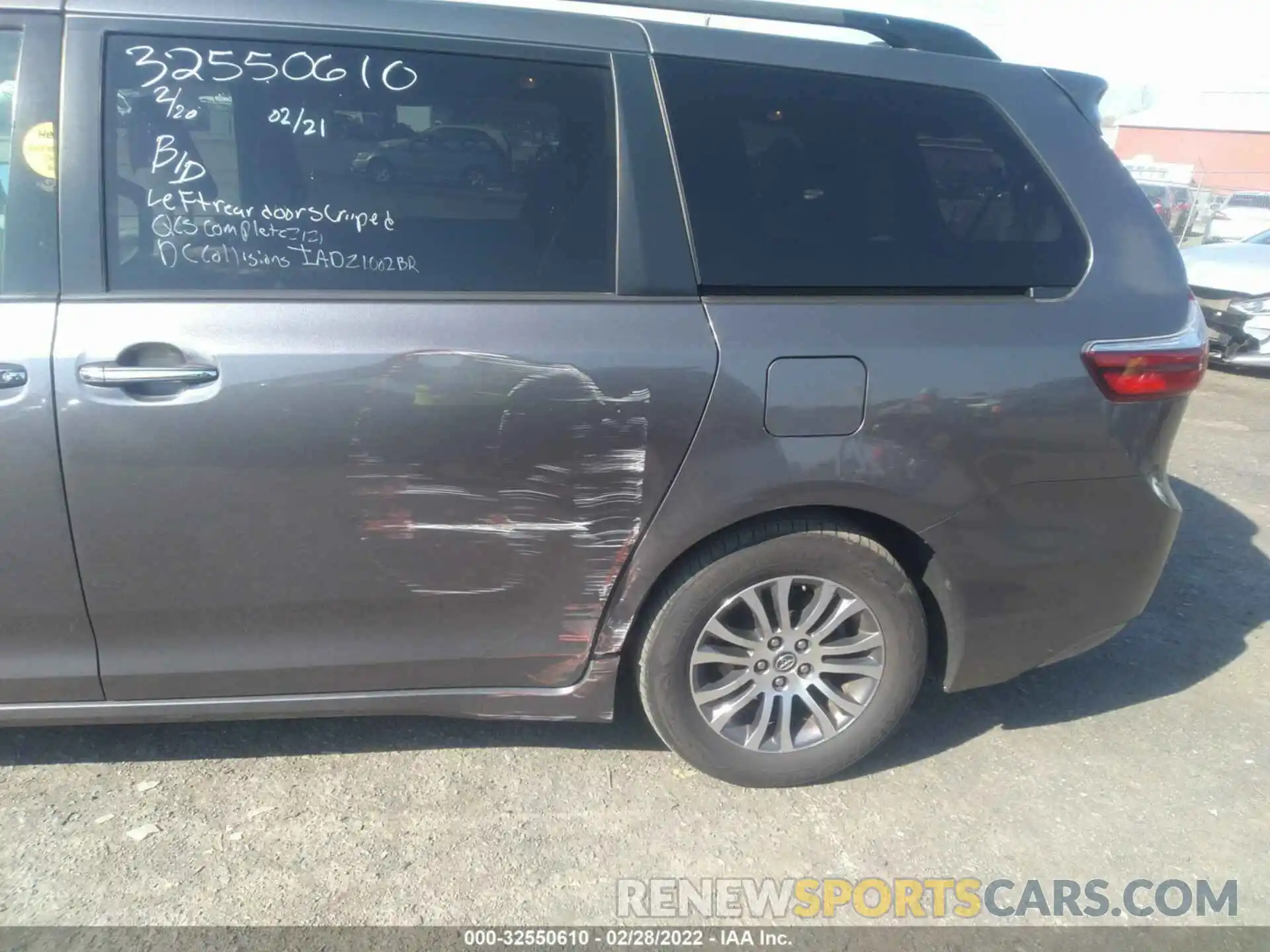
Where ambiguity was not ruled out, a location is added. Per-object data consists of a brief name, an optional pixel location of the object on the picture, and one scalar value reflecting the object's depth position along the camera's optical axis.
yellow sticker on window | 2.15
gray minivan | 2.18
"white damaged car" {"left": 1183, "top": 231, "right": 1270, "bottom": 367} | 7.56
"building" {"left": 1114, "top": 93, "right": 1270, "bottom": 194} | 44.44
